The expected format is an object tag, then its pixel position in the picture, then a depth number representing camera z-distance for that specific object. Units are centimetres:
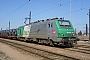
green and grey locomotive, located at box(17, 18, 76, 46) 1961
